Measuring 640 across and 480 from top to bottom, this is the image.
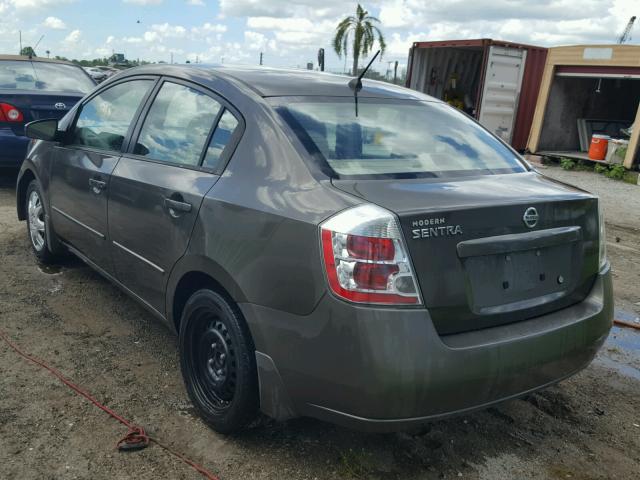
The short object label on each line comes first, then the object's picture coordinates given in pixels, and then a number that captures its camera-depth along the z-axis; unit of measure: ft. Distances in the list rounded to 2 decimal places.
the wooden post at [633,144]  39.73
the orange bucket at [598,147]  43.83
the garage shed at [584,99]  41.34
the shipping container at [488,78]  44.70
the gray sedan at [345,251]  7.07
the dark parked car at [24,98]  23.95
